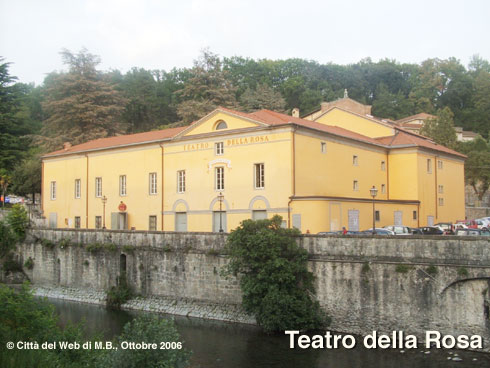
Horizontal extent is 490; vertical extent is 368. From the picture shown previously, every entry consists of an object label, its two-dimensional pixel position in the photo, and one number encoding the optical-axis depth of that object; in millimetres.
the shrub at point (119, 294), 31895
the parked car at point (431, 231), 35222
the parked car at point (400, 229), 33738
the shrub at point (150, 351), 12789
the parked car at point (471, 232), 30592
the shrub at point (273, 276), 23672
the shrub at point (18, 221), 40312
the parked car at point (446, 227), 34812
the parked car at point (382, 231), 31469
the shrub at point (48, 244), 37875
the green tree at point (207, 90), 67500
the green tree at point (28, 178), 60344
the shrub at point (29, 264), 39322
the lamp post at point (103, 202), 44288
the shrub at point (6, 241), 40750
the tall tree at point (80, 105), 66125
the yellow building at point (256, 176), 35469
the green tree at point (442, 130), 60469
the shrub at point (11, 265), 40062
